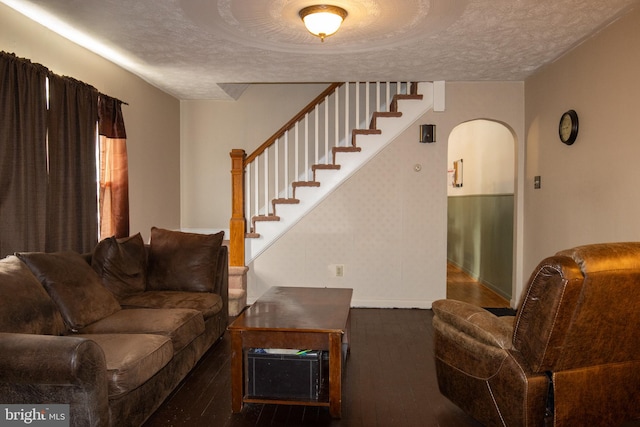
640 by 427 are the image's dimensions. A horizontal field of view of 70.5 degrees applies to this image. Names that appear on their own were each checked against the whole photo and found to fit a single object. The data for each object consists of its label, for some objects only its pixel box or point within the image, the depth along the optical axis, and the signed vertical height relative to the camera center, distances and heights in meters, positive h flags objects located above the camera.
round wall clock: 3.81 +0.67
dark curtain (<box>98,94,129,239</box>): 4.20 +0.28
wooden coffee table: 2.49 -0.75
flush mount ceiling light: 2.96 +1.24
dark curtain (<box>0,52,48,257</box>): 2.94 +0.35
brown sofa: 1.86 -0.66
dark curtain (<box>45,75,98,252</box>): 3.41 +0.32
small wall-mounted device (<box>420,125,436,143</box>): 5.01 +0.80
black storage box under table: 2.56 -0.97
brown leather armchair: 1.86 -0.64
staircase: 5.09 +0.44
